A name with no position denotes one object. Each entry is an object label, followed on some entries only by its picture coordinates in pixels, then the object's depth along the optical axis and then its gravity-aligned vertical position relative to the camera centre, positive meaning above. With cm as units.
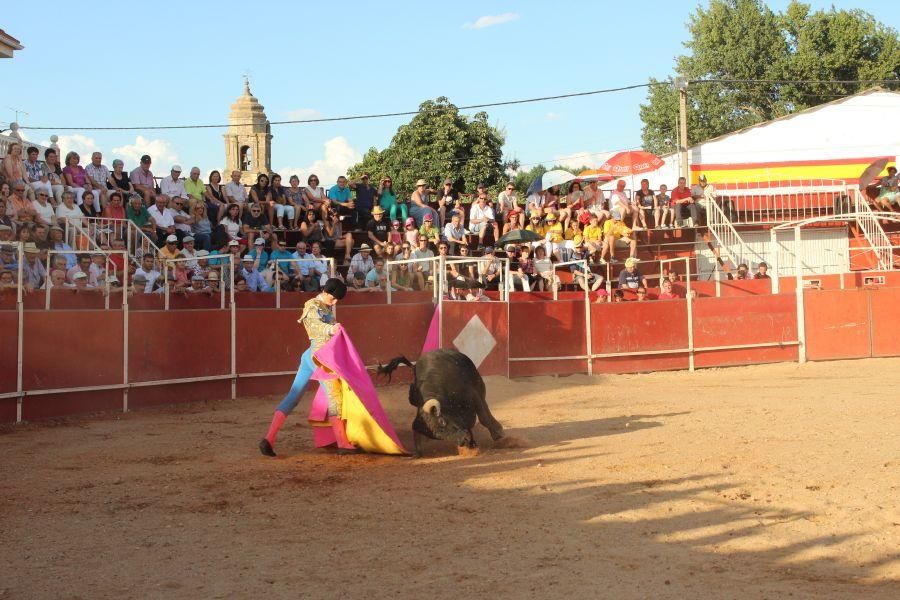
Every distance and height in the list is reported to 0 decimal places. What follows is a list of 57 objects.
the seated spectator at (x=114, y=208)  1436 +173
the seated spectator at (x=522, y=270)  1777 +97
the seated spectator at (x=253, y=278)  1463 +75
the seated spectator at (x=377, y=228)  1797 +174
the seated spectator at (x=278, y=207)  1711 +202
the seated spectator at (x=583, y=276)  1804 +86
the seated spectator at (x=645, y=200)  2248 +267
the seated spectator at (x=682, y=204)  2284 +258
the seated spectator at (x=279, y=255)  1520 +112
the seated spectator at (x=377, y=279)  1564 +76
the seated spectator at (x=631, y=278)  1844 +83
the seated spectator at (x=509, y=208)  2003 +233
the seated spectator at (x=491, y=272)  1647 +88
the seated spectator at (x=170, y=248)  1431 +117
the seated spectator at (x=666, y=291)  1825 +58
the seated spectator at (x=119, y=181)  1528 +224
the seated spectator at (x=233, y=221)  1584 +168
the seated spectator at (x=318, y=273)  1498 +83
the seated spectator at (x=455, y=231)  1898 +175
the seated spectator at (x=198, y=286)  1355 +61
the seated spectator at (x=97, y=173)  1486 +233
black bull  908 -61
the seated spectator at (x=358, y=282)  1549 +71
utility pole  3044 +590
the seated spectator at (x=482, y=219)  1983 +204
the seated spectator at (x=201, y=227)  1552 +157
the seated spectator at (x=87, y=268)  1232 +79
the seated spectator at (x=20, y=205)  1265 +161
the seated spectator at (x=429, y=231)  1827 +170
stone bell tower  5406 +998
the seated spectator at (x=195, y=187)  1645 +230
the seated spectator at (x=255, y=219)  1657 +180
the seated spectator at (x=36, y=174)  1362 +216
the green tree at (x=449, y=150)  4109 +698
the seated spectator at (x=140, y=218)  1482 +163
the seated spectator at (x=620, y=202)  2147 +250
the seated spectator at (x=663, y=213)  2256 +238
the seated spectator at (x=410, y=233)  1797 +164
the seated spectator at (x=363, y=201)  1864 +228
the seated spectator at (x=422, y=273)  1580 +85
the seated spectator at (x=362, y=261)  1600 +105
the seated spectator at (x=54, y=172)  1392 +221
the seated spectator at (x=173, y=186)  1589 +222
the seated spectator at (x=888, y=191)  2511 +307
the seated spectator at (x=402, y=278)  1564 +76
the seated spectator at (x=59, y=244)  1230 +112
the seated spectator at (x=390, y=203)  1909 +228
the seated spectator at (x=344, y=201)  1830 +224
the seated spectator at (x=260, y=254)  1498 +112
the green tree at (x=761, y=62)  4825 +1226
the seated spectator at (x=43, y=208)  1305 +161
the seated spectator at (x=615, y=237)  1973 +168
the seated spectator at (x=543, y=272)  1812 +95
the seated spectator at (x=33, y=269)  1158 +75
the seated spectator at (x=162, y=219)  1509 +165
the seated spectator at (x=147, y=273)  1316 +77
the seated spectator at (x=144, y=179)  1559 +232
